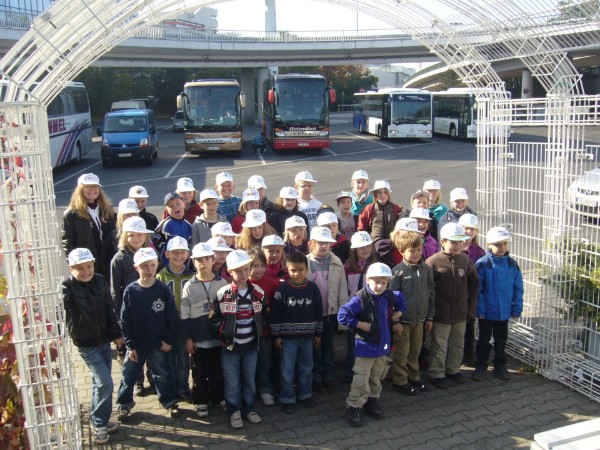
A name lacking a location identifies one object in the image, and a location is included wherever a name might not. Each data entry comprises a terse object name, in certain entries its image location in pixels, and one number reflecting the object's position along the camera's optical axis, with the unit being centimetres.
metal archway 409
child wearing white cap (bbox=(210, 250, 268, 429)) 516
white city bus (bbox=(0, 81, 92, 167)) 2247
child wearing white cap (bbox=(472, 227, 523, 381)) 602
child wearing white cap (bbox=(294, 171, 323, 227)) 766
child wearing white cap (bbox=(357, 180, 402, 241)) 714
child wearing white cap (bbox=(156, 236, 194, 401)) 548
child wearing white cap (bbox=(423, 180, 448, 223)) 769
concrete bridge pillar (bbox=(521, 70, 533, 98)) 3819
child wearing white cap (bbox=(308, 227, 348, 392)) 581
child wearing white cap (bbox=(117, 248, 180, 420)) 510
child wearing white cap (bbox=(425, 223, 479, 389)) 586
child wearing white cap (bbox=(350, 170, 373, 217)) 795
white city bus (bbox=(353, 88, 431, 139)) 3064
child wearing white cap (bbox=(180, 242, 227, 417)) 526
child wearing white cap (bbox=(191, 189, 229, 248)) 679
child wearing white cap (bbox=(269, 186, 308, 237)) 720
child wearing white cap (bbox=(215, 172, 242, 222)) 770
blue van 2419
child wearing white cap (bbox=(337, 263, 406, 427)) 520
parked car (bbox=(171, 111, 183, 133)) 4676
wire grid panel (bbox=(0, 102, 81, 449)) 409
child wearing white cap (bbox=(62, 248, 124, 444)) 482
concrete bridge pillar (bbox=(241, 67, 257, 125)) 5659
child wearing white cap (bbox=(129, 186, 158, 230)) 732
